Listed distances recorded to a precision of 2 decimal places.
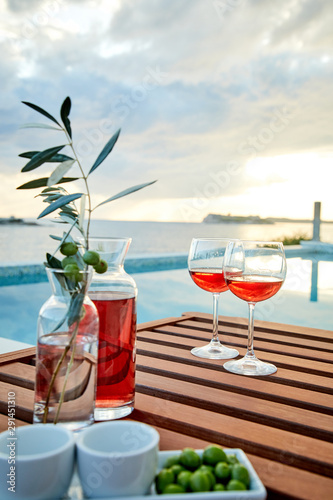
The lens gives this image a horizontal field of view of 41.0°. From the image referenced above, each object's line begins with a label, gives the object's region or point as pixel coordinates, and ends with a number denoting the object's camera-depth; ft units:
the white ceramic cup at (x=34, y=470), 1.36
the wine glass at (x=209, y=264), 3.64
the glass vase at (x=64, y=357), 1.90
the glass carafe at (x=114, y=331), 2.22
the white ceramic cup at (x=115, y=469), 1.38
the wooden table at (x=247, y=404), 1.77
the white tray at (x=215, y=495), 1.35
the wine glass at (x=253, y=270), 3.03
